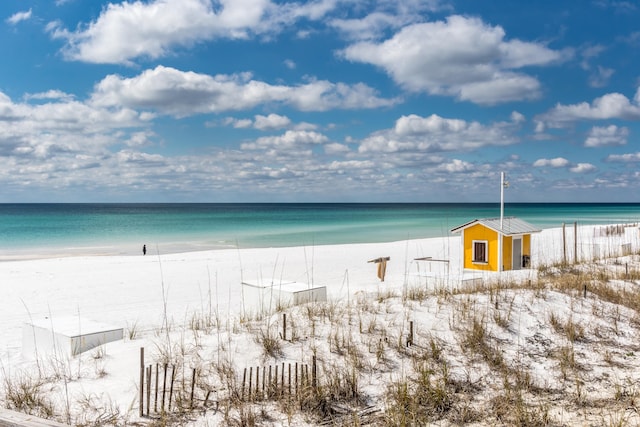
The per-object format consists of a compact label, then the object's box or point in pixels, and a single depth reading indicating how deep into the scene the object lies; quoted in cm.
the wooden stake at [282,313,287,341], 697
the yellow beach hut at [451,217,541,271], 1592
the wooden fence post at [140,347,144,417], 516
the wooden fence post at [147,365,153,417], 516
